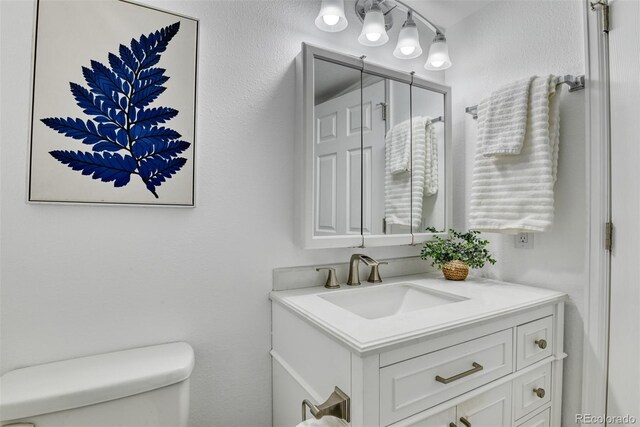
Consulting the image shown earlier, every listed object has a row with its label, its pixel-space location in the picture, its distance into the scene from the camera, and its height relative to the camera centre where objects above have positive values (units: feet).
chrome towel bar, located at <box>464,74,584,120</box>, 4.00 +1.83
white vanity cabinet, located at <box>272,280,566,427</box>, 2.62 -1.37
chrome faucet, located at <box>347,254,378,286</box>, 4.48 -0.64
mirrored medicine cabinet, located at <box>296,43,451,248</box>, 4.19 +1.03
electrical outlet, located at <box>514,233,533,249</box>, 4.59 -0.22
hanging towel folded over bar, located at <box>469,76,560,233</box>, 4.04 +0.66
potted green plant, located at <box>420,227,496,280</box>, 4.75 -0.45
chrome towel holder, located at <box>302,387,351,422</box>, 2.62 -1.53
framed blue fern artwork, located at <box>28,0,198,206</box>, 3.11 +1.23
